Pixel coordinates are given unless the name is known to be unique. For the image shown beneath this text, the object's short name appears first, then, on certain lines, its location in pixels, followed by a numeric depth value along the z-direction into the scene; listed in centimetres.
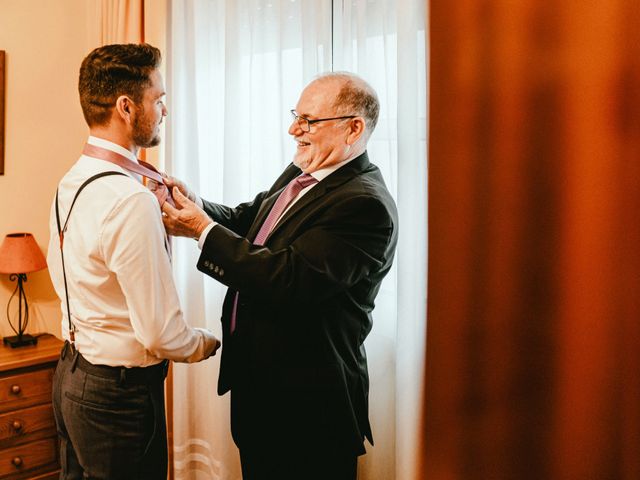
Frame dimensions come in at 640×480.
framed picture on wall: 272
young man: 132
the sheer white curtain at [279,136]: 169
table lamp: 258
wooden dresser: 245
